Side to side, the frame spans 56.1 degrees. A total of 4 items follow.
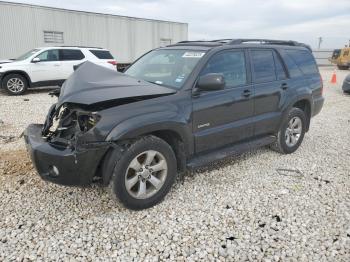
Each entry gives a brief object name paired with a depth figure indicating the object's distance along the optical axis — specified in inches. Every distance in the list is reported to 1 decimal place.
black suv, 124.2
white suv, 424.2
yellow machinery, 1018.7
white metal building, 568.1
